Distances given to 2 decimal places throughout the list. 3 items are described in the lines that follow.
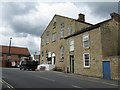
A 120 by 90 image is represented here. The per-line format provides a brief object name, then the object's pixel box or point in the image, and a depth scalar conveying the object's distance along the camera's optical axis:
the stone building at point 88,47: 11.21
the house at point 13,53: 37.16
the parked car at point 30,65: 18.18
